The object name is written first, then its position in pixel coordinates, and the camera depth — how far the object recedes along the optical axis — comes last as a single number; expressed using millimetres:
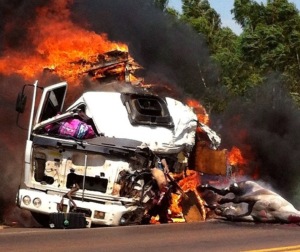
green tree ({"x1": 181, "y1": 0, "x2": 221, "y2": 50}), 48478
